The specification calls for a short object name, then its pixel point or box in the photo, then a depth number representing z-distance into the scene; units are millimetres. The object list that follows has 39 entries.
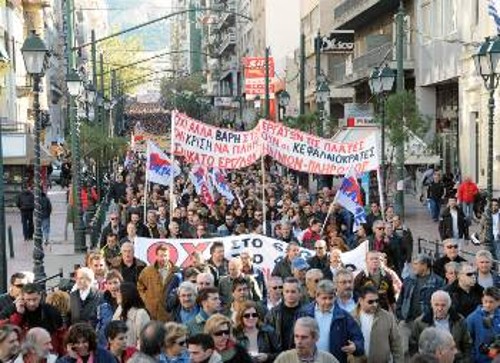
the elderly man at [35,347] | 7523
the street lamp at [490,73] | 16938
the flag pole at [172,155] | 19139
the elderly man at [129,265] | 12547
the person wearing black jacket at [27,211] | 28297
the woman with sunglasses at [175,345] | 7387
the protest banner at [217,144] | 20375
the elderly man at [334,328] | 8562
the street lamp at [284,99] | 43406
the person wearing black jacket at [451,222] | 21594
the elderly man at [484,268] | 11195
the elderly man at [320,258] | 13352
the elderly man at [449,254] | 12453
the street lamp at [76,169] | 25172
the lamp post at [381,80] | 25245
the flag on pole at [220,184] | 25594
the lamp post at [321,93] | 36000
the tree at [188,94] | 135500
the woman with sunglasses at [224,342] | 7527
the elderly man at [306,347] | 7352
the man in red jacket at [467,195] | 27328
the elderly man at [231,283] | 11078
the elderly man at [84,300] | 10367
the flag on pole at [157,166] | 23266
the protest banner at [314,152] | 19297
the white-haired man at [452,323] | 8945
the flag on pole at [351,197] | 18688
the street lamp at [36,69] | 17562
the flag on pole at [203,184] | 24016
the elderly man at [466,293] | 10227
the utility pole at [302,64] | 40062
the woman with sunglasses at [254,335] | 8656
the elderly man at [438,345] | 6918
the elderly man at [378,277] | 11086
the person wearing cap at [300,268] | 11969
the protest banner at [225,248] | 14659
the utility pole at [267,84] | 45628
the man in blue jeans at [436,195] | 30250
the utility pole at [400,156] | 26672
